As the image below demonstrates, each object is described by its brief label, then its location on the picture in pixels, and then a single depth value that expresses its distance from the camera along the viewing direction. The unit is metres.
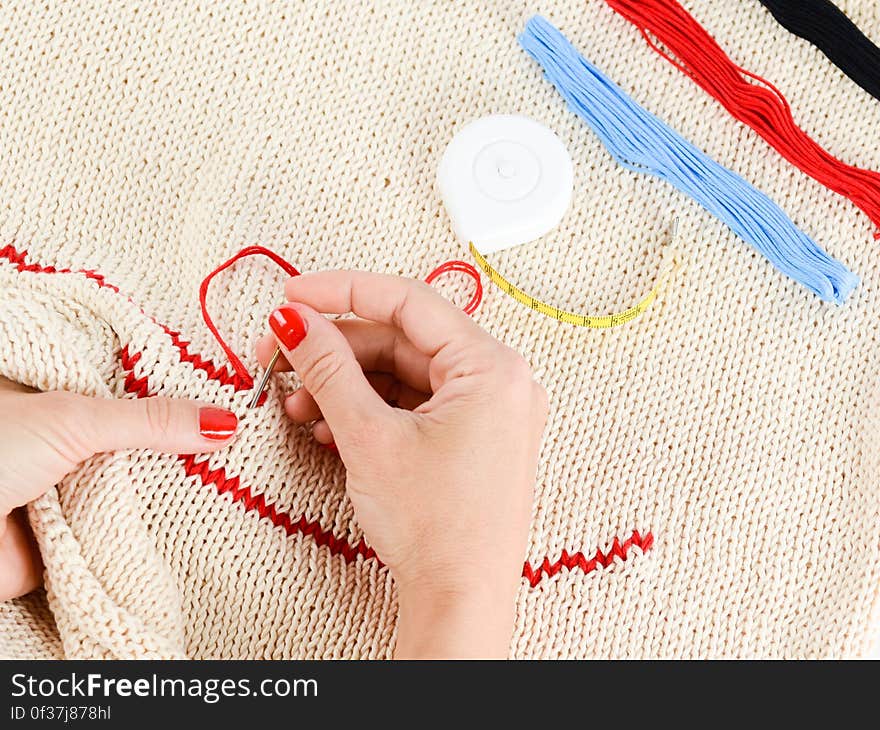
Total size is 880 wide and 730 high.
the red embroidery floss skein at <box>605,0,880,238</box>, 0.96
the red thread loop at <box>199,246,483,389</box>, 0.83
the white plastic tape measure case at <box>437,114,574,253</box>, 0.90
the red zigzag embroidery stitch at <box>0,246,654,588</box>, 0.81
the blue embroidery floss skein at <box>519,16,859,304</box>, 0.93
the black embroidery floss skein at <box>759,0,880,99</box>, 0.98
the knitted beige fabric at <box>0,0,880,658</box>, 0.81
